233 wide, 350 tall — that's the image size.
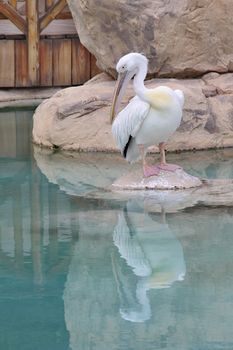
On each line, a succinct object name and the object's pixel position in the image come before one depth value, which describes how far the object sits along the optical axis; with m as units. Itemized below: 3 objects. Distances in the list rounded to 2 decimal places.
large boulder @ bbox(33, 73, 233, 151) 15.19
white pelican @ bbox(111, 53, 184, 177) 11.99
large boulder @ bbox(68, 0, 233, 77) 15.50
